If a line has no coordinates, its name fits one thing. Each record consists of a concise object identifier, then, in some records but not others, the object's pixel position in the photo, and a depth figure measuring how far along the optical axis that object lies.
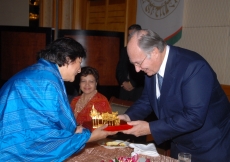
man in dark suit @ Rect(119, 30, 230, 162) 1.98
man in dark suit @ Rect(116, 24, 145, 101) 4.61
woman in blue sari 1.76
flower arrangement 1.86
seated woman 3.25
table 2.12
